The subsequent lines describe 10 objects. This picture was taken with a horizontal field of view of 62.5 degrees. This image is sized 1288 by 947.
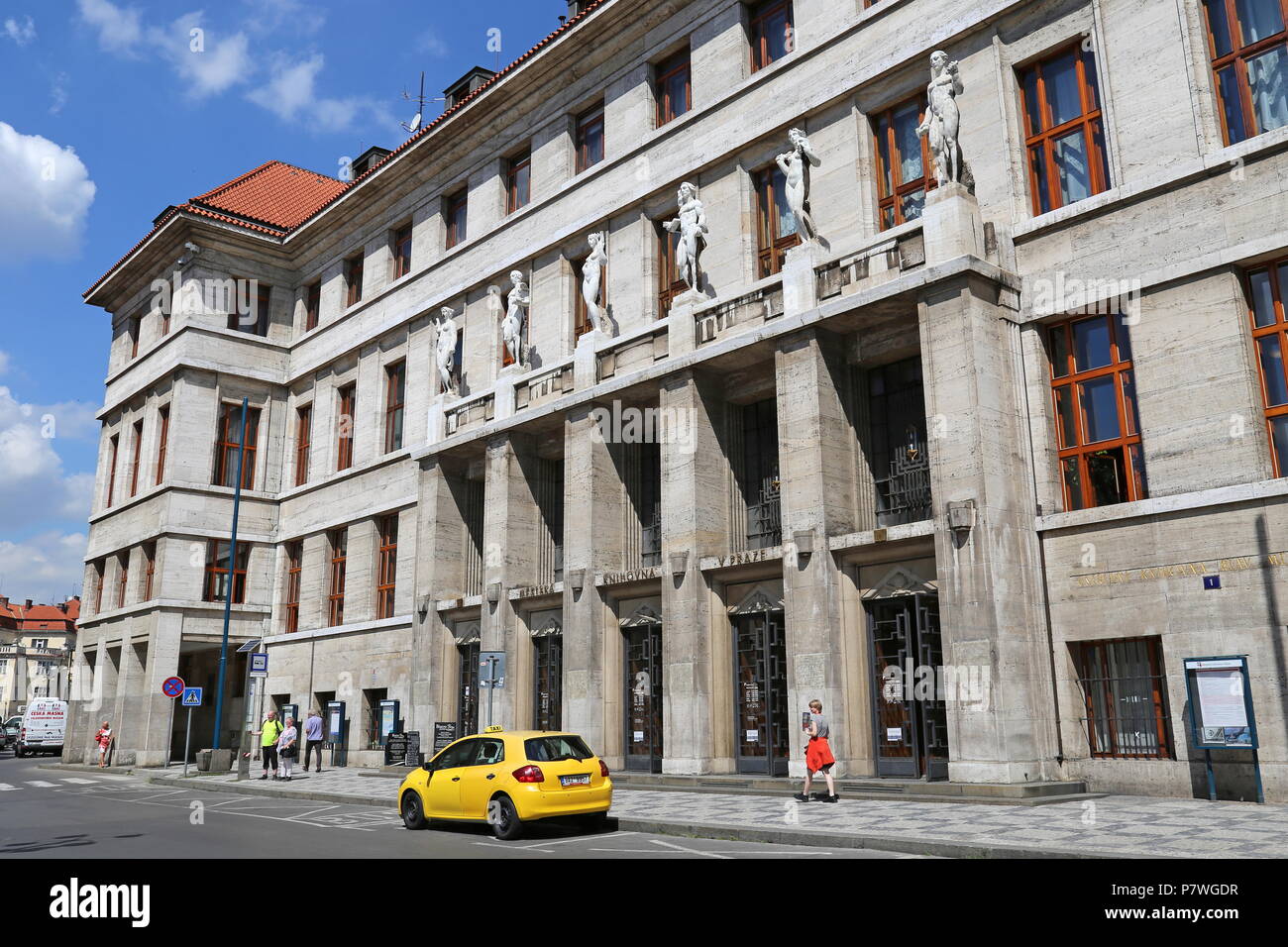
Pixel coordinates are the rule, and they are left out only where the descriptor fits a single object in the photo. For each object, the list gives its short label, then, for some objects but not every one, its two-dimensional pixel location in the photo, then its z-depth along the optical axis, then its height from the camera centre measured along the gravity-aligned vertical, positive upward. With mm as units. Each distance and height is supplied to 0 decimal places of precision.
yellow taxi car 14414 -889
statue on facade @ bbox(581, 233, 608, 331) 26984 +10929
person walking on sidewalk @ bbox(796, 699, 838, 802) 16884 -679
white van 56281 -135
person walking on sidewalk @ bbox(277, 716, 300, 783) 27266 -683
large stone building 16766 +6199
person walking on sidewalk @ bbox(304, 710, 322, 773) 30266 -247
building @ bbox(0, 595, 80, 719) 127375 +9225
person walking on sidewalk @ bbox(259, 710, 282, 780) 28062 -418
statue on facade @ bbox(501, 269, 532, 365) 29188 +10789
